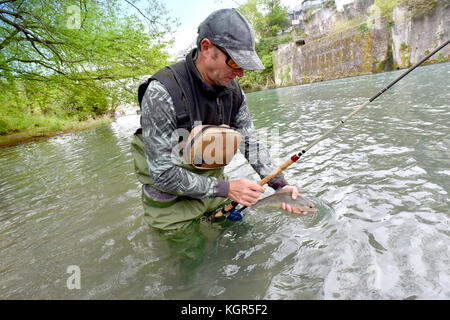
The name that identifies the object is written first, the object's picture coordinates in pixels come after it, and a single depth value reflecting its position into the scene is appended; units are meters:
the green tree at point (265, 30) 57.25
